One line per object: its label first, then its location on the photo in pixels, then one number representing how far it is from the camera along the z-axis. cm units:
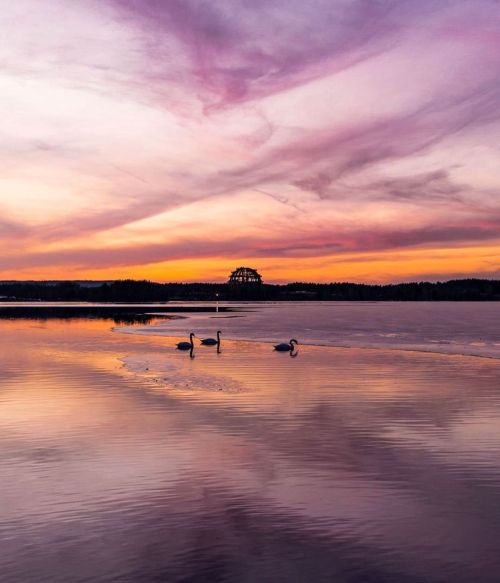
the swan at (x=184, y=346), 3903
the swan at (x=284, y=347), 3712
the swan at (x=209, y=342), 4228
